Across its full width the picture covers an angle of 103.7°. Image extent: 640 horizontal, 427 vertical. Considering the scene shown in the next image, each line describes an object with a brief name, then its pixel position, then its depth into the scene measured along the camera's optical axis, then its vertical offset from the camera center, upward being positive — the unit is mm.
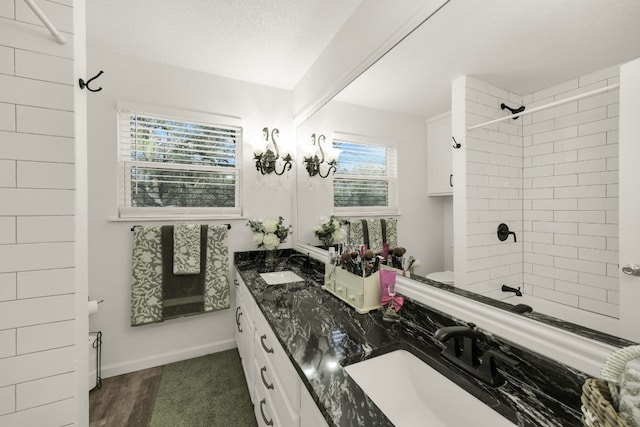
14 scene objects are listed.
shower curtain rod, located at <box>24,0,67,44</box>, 777 +668
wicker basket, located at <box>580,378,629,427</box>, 351 -290
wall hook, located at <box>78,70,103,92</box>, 1062 +553
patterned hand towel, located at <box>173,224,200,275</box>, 2039 -291
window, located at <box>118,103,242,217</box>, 2025 +406
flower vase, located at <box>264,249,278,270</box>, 2381 -426
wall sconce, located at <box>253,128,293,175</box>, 2348 +541
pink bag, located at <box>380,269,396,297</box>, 1178 -320
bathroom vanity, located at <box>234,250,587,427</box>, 621 -482
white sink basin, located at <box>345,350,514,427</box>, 708 -572
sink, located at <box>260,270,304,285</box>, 2006 -526
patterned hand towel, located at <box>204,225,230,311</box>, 2182 -508
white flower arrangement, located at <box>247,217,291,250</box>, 2283 -181
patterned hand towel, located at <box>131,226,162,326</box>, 1982 -504
